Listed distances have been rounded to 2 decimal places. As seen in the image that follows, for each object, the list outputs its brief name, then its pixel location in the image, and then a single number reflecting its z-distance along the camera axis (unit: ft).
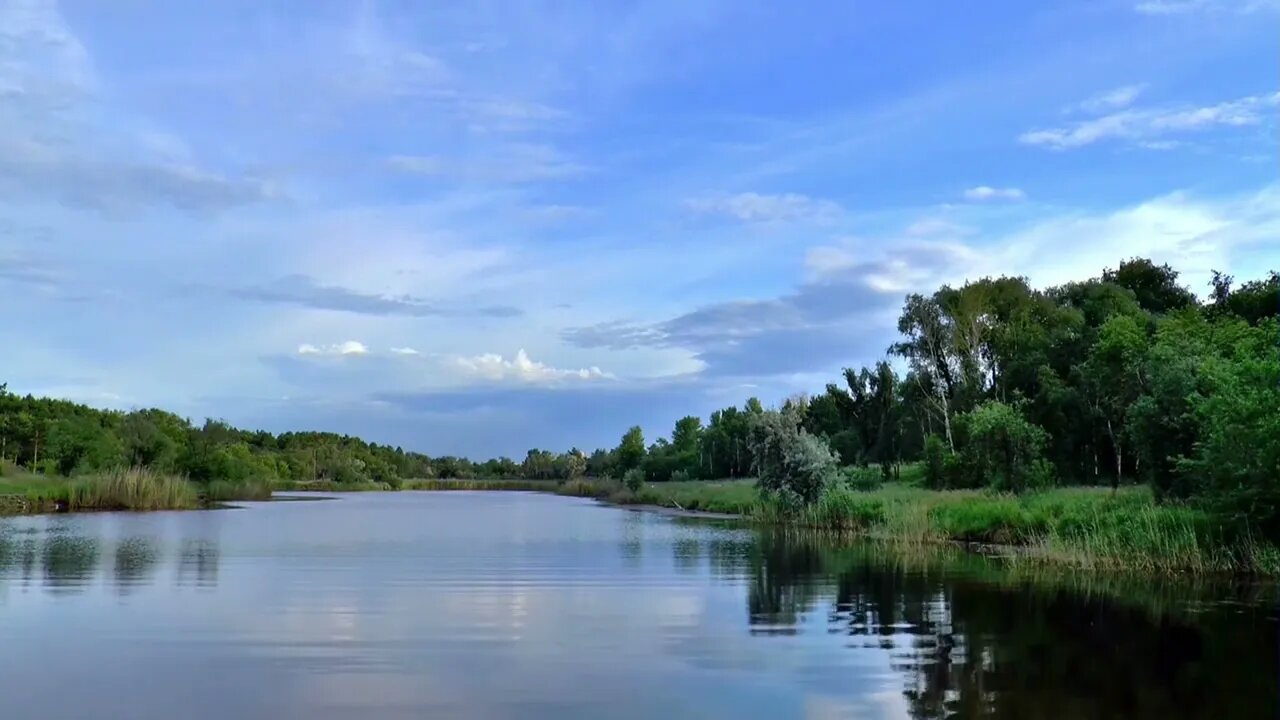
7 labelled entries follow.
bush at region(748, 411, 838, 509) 139.23
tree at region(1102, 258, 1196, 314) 220.84
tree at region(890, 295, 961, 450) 213.25
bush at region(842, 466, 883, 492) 179.42
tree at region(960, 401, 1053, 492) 123.85
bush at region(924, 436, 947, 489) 167.53
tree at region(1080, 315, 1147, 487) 135.33
